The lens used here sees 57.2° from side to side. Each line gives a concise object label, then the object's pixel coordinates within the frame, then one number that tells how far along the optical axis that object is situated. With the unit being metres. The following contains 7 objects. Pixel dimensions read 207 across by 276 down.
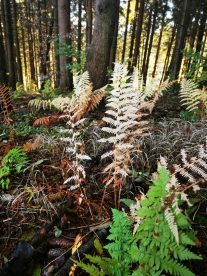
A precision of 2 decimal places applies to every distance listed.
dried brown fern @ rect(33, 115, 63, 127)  2.69
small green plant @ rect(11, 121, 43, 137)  3.35
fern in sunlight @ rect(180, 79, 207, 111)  3.24
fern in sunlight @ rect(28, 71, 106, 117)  2.50
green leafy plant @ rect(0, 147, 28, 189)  2.10
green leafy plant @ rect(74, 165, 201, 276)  1.06
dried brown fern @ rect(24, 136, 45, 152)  2.50
